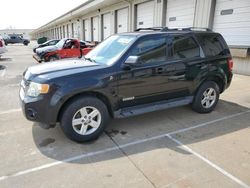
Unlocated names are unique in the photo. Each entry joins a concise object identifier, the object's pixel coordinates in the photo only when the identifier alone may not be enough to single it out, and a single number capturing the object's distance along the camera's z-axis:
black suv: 3.49
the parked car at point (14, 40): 43.14
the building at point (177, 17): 9.12
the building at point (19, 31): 99.06
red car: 12.13
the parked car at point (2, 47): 14.48
